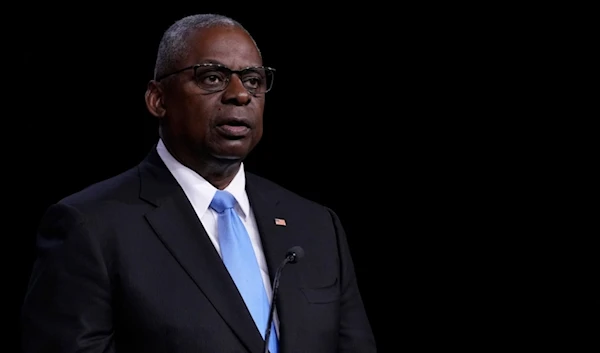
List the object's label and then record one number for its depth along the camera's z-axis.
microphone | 7.00
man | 7.01
